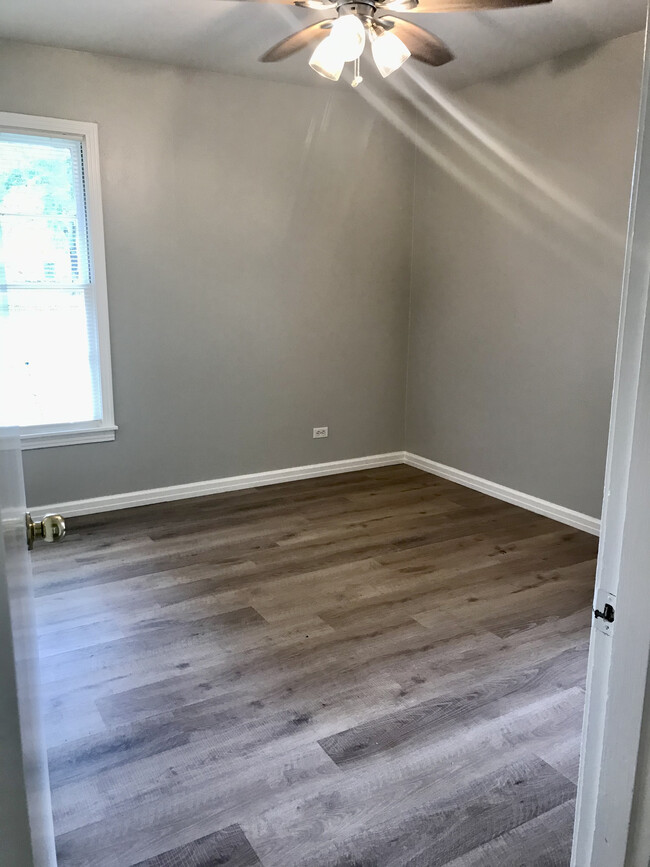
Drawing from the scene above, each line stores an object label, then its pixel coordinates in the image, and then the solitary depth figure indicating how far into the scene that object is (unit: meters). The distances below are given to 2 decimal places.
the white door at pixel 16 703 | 0.68
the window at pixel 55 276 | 3.65
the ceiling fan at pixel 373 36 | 2.46
